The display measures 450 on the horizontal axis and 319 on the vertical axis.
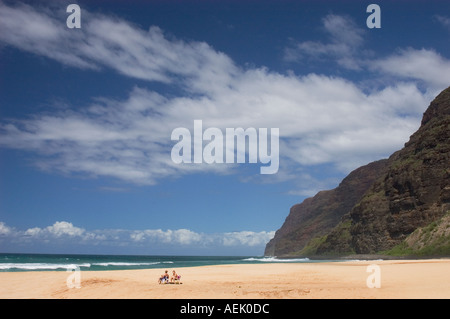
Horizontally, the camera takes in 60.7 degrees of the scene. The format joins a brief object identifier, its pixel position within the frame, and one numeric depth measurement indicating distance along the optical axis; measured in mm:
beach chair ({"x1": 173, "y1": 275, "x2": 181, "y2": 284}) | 26836
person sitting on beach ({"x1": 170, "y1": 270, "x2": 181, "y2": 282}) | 26827
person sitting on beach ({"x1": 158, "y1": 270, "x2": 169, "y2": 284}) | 26820
